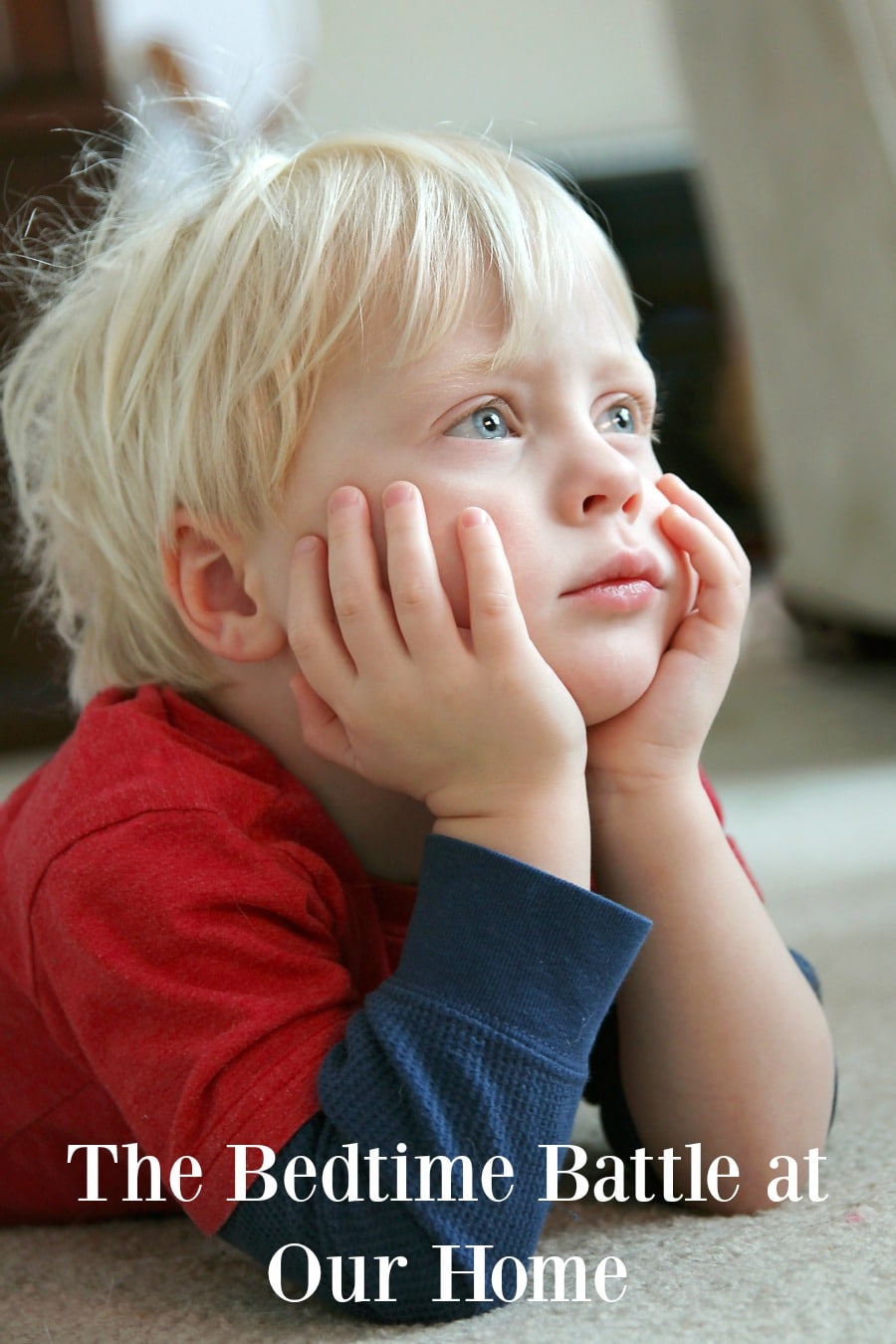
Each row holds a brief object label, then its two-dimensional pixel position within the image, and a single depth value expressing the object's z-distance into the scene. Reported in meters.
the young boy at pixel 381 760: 1.57
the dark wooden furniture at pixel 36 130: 3.11
